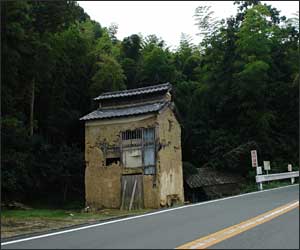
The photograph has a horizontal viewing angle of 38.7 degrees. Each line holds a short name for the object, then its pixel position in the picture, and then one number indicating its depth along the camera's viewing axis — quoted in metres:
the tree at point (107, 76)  33.44
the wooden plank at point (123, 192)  23.96
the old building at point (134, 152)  23.84
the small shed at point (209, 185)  32.50
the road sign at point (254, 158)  21.75
